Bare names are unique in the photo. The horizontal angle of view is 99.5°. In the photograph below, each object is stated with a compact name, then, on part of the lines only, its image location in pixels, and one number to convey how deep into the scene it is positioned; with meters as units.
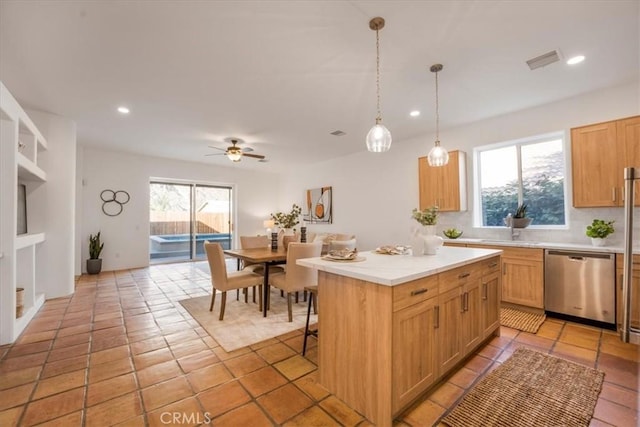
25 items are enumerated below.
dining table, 3.38
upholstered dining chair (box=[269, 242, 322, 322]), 3.22
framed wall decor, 7.18
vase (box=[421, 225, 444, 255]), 2.40
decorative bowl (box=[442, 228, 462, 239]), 4.42
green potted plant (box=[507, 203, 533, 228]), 3.76
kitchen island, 1.58
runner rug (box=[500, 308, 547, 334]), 3.05
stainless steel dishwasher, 2.94
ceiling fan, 4.98
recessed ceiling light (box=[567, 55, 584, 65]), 2.66
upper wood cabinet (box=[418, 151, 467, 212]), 4.42
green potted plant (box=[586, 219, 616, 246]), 3.17
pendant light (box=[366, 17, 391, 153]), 2.38
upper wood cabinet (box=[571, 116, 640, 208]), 3.02
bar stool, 2.44
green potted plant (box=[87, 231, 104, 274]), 5.75
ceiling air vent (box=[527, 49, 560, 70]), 2.58
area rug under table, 2.79
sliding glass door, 7.09
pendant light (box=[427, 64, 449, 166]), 2.92
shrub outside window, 3.80
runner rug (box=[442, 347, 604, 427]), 1.69
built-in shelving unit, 2.65
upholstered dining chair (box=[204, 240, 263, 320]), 3.25
